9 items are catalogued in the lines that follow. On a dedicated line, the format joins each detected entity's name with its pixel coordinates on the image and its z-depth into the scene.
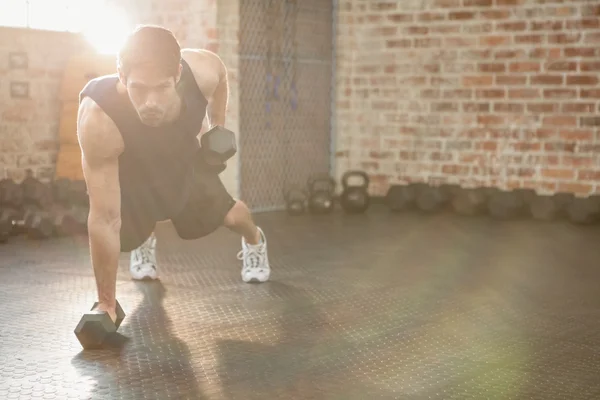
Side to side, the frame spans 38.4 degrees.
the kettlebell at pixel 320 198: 5.81
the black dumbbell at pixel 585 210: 5.38
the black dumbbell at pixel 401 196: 5.96
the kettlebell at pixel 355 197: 5.89
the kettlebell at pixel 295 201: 5.73
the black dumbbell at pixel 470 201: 5.75
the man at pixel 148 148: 2.54
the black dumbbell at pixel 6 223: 4.52
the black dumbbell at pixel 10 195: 4.88
